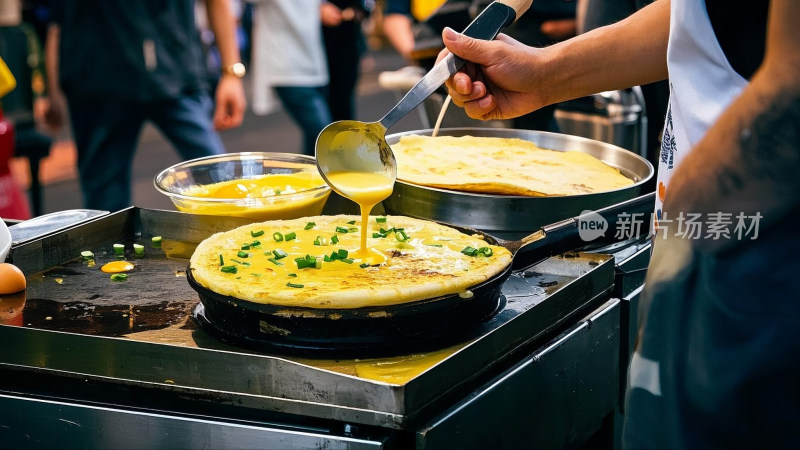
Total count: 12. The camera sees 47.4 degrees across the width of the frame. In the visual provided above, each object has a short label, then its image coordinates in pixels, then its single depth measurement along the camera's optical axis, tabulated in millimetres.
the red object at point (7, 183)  4230
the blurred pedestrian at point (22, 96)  5641
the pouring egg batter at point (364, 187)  2029
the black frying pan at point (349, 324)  1560
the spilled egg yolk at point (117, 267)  2031
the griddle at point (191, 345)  1448
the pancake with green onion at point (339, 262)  1591
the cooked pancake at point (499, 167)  2387
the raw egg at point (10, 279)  1834
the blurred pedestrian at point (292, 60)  5652
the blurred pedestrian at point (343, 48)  6418
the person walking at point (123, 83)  3980
